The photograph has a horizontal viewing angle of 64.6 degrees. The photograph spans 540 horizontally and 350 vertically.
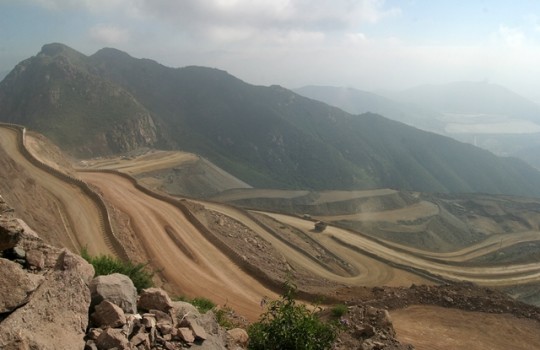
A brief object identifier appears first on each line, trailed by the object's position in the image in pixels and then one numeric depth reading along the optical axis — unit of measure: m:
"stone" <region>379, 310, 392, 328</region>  15.08
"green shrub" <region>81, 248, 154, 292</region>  12.08
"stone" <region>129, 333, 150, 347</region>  7.32
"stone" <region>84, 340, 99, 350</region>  6.79
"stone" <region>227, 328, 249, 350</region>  9.76
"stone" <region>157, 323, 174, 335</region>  8.01
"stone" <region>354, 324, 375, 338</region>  14.08
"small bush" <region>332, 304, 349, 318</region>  16.36
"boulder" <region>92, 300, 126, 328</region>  7.48
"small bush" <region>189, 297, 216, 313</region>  14.08
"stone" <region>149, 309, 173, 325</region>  8.32
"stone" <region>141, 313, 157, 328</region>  7.86
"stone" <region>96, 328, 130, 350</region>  6.91
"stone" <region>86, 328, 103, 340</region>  7.06
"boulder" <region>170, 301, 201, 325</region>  8.83
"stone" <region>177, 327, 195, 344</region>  8.09
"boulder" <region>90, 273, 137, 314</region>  7.99
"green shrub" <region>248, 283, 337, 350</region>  9.27
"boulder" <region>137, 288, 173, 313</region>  8.90
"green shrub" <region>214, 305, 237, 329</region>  12.57
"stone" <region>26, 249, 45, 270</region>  7.32
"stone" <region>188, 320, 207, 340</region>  8.41
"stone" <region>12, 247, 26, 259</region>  7.21
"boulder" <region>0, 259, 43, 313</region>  6.12
